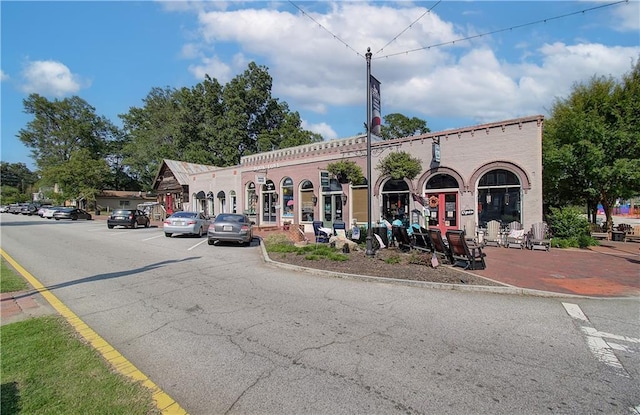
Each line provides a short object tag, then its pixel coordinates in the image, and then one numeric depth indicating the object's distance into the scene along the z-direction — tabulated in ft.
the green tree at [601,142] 46.34
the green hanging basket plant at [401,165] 54.70
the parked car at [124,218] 81.76
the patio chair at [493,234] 46.98
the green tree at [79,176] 164.14
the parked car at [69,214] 129.18
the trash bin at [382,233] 42.01
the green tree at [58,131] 222.28
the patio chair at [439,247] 32.19
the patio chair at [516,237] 43.68
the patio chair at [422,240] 35.32
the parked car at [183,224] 60.39
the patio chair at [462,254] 29.64
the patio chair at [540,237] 41.68
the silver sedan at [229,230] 48.21
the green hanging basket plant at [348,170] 61.62
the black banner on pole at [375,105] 37.14
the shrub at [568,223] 45.32
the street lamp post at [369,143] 35.91
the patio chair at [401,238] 38.24
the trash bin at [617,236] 52.29
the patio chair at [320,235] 47.16
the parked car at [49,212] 134.88
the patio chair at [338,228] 46.38
